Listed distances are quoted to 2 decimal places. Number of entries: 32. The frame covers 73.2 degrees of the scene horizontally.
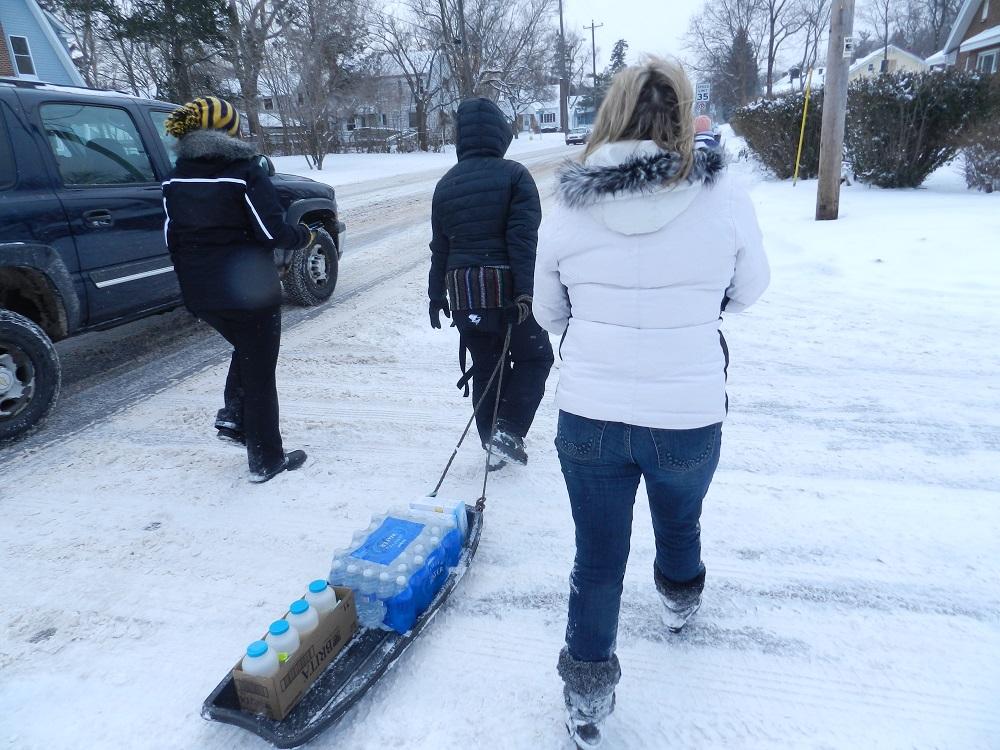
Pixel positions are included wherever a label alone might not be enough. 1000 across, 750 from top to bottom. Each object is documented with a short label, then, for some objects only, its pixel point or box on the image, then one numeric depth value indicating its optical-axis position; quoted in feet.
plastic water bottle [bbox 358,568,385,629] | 8.08
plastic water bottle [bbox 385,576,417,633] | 8.02
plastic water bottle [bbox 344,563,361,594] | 8.18
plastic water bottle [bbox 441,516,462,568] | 9.07
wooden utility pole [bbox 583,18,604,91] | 229.45
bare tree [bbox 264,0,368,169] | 94.58
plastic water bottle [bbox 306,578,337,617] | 7.68
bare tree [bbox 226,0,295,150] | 92.94
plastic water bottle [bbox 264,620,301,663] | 7.02
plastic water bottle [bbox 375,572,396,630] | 8.01
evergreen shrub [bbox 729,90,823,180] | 43.39
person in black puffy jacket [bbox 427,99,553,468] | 10.63
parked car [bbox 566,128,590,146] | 142.82
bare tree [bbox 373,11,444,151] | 141.69
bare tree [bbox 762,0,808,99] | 147.64
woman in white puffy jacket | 5.56
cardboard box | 6.82
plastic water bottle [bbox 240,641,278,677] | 6.81
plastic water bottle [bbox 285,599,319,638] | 7.34
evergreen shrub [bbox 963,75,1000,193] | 31.73
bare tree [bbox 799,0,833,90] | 154.51
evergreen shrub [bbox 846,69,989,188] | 32.68
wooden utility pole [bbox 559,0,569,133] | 187.15
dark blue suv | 13.56
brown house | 95.14
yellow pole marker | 38.46
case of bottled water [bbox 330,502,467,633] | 8.07
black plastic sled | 6.78
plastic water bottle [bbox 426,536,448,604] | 8.58
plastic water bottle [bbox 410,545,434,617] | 8.25
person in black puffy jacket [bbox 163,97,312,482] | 10.38
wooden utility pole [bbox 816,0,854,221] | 29.60
